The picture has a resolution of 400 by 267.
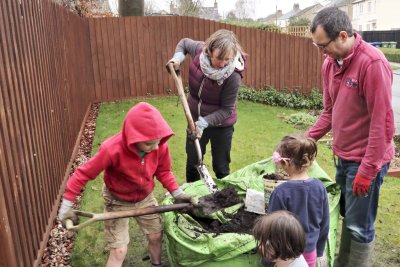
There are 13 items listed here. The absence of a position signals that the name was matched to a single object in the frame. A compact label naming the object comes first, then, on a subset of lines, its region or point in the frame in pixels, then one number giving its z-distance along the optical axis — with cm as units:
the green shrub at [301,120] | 874
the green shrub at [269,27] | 1377
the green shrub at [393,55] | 2495
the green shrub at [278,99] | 1074
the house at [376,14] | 4822
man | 242
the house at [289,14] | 7114
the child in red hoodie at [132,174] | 247
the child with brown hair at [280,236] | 199
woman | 334
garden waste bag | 273
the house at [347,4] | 5722
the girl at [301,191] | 226
